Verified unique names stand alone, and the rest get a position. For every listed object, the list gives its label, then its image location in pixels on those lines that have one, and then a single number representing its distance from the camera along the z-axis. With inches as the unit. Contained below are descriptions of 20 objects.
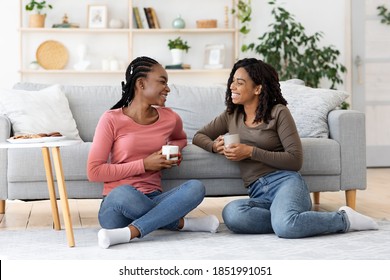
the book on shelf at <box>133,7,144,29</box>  436.6
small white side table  193.1
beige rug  182.1
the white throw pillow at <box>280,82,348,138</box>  267.3
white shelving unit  436.4
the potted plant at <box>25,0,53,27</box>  423.3
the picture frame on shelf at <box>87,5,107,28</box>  436.9
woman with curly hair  205.4
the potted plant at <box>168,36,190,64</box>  435.4
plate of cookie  194.3
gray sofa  240.2
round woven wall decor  434.0
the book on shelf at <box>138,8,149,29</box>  442.4
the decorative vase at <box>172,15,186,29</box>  436.4
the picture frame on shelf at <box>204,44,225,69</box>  441.3
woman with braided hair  200.9
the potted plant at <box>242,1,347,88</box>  431.5
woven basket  439.3
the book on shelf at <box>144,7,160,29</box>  436.9
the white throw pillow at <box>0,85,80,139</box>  257.8
